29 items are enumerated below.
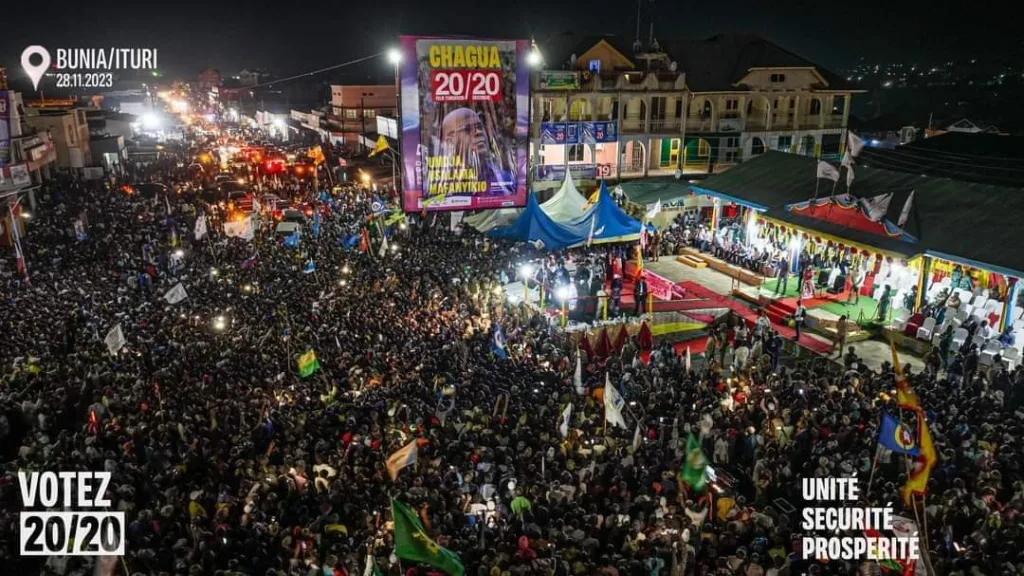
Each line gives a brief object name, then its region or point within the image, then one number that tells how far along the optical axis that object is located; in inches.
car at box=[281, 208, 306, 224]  1064.2
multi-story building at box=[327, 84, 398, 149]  2374.5
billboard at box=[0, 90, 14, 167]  1056.8
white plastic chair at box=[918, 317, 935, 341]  663.1
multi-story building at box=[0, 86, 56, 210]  1051.9
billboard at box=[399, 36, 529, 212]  788.0
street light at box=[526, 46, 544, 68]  1262.3
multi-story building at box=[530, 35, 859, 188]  1325.0
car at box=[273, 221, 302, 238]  958.4
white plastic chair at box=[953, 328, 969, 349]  630.5
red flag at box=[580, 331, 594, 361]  683.6
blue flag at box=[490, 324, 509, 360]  599.8
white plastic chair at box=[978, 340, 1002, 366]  611.2
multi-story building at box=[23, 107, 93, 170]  1578.5
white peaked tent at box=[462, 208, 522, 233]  989.2
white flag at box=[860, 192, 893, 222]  727.7
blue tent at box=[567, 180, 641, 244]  876.0
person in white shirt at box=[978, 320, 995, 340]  630.5
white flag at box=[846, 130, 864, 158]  730.2
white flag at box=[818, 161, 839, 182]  765.9
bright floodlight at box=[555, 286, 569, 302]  702.2
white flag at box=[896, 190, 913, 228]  714.2
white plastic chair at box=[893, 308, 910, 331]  697.6
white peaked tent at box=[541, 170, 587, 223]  935.7
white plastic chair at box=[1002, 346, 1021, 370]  595.2
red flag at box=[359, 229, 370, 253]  878.4
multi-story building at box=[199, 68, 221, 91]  6432.1
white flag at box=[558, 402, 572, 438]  444.1
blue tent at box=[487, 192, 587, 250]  851.4
